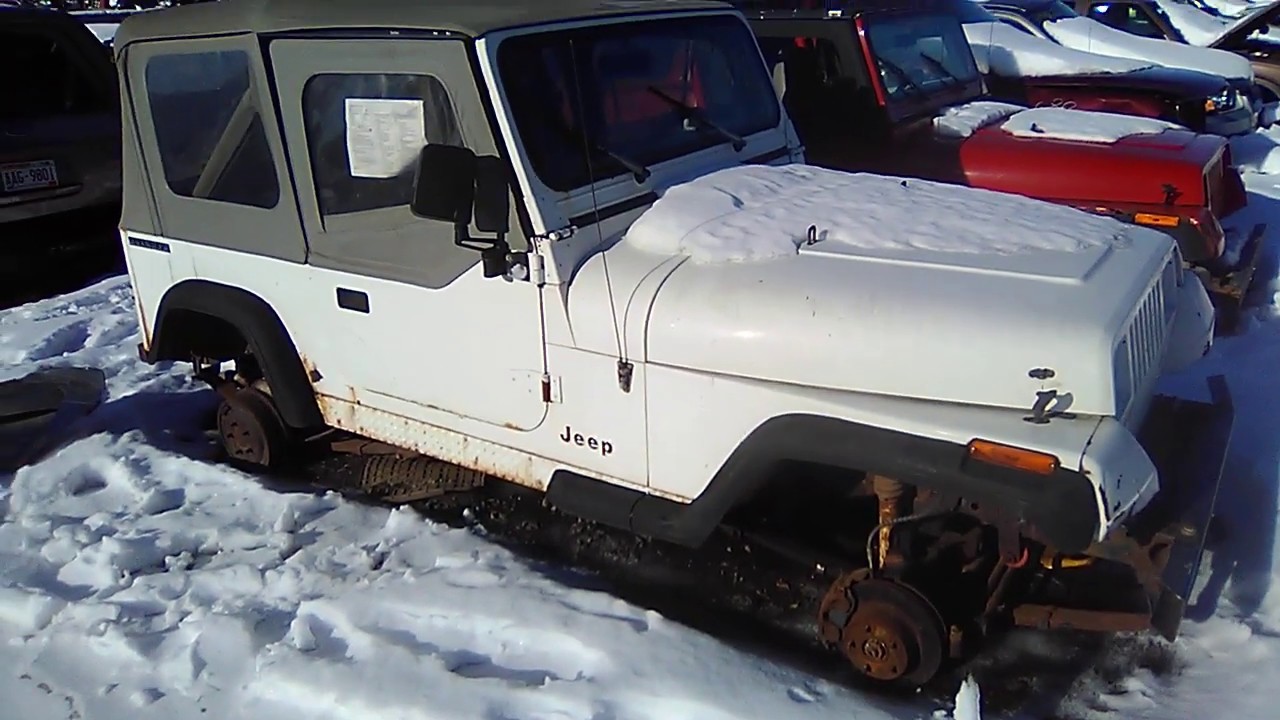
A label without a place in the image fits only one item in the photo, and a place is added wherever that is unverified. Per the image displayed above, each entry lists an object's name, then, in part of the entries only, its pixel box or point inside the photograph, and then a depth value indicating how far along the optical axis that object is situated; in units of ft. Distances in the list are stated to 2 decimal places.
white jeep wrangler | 9.01
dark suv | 22.11
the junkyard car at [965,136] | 16.89
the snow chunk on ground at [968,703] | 8.92
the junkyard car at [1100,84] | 27.02
